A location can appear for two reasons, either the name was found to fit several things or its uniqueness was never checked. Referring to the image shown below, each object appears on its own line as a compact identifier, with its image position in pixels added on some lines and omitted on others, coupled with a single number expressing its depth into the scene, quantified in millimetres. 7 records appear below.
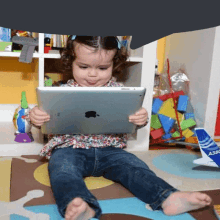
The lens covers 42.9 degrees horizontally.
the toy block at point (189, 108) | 1411
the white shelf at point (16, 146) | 1146
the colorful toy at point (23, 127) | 1184
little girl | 723
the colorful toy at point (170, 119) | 1334
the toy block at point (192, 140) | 1323
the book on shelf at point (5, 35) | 1203
